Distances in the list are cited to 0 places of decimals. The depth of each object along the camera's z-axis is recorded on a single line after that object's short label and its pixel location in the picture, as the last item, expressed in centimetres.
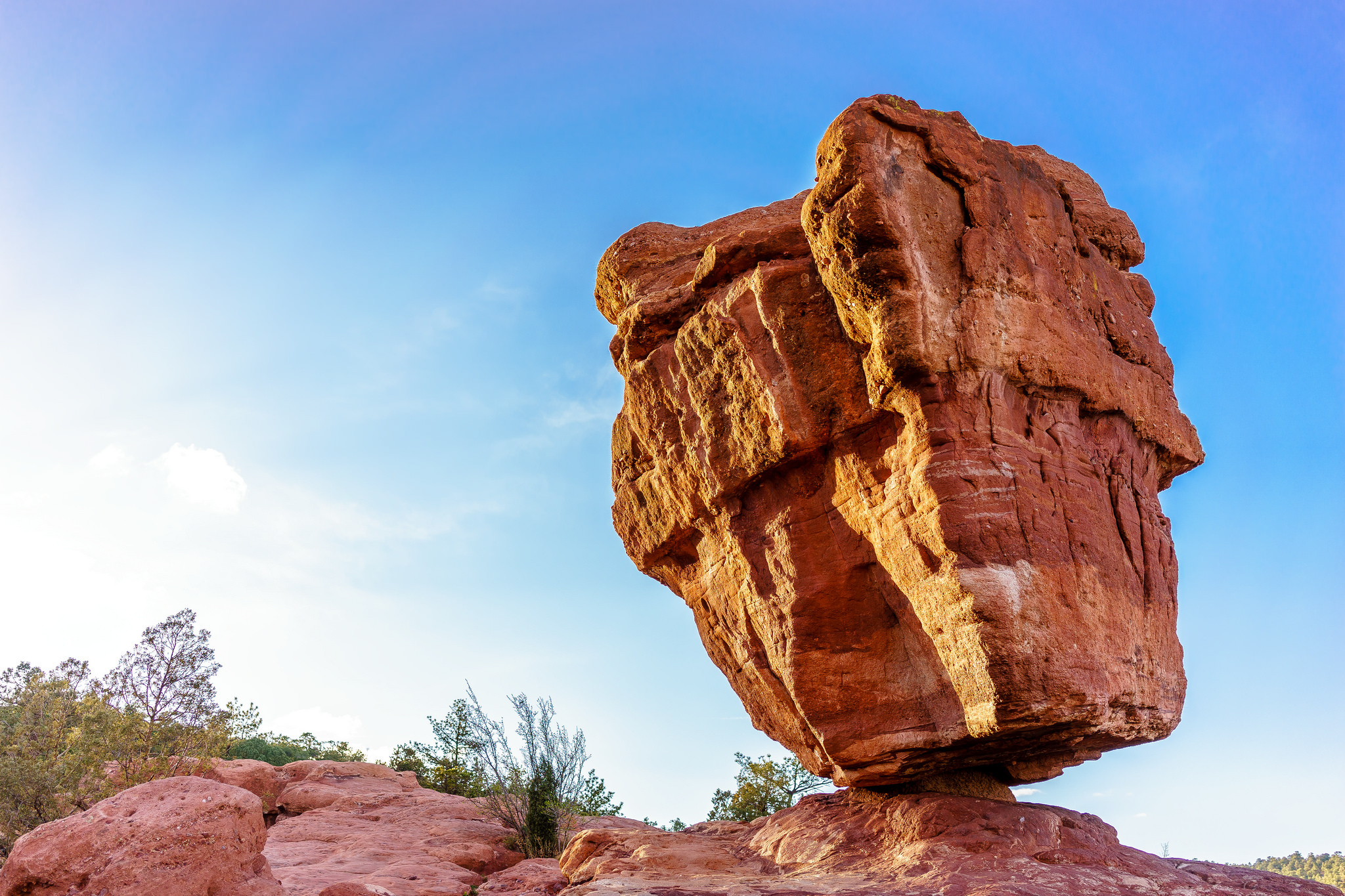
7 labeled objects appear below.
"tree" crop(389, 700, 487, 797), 2362
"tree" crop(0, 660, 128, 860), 1571
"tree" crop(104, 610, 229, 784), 1752
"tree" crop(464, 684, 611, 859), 1686
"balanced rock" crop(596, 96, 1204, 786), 830
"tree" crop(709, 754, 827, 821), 1930
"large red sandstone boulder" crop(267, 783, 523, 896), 1215
